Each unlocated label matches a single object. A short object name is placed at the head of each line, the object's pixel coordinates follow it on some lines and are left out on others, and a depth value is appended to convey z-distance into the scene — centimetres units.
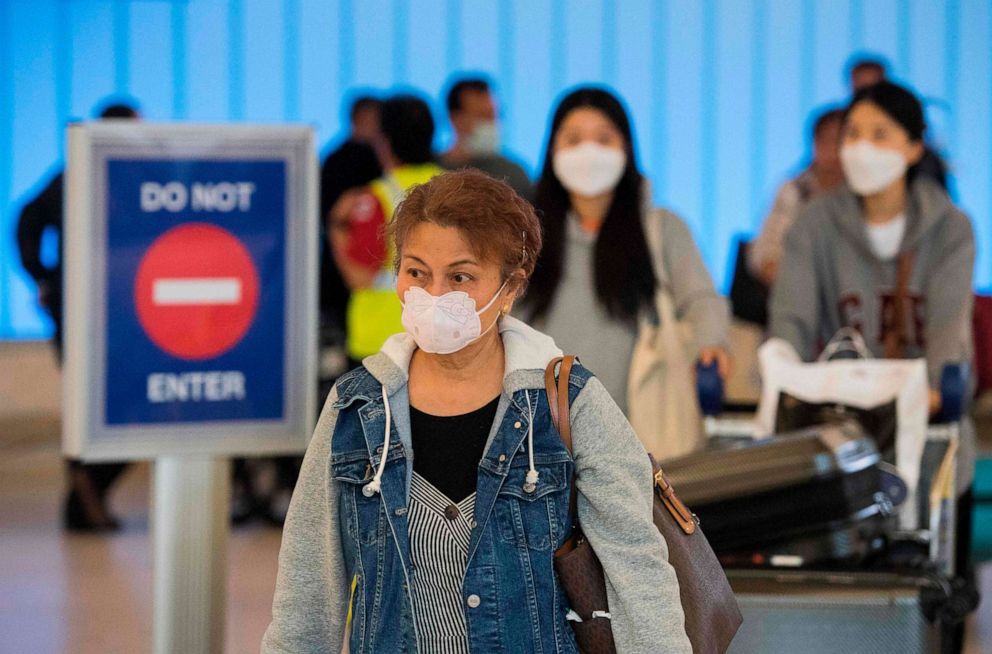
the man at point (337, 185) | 1273
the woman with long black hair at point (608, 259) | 828
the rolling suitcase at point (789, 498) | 622
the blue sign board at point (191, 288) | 602
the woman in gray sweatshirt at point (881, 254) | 851
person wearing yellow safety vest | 1065
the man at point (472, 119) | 1265
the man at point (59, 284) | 1315
